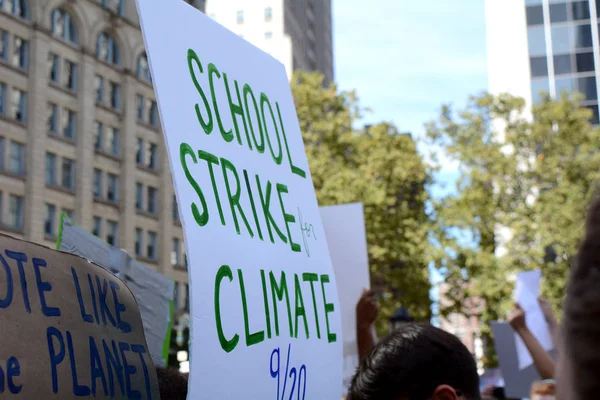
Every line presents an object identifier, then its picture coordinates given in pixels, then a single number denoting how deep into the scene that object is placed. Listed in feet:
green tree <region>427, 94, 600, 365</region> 95.30
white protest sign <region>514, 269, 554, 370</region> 19.87
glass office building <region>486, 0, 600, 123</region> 142.31
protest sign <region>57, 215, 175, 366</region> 10.73
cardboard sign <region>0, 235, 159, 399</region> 6.11
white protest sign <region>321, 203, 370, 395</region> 15.71
